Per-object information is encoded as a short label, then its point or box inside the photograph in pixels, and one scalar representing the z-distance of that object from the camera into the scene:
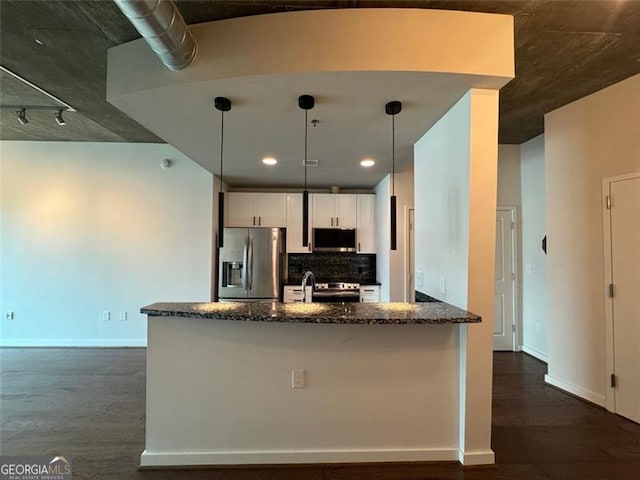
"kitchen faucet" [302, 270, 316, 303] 3.13
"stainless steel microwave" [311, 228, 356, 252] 5.07
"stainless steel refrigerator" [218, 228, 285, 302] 4.69
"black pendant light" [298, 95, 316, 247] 2.19
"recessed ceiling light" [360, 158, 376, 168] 3.83
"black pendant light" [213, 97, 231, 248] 2.29
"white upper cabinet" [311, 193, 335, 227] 5.14
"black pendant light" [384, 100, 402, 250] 2.19
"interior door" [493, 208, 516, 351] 4.48
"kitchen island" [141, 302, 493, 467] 2.16
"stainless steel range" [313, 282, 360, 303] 4.86
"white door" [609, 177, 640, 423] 2.71
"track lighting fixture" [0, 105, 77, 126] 3.52
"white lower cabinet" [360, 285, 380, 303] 4.91
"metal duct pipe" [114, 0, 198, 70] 1.54
